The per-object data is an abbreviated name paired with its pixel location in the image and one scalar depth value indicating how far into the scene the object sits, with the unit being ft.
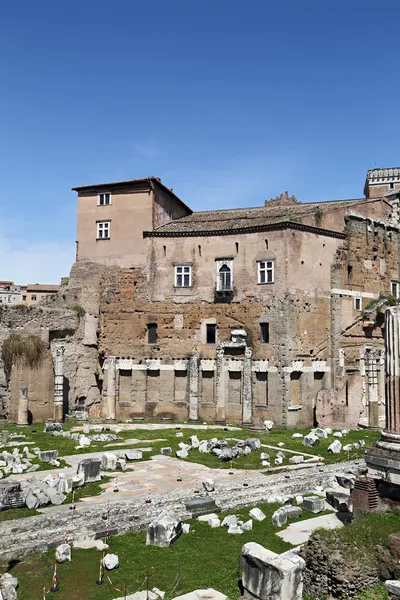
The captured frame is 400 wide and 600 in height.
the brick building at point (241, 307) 93.61
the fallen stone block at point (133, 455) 62.59
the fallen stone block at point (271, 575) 27.17
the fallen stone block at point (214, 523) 40.45
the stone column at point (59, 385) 95.45
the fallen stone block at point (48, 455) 61.11
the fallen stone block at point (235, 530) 39.04
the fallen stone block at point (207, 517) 41.85
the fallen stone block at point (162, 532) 36.52
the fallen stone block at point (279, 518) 40.63
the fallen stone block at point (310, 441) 73.46
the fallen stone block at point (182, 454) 64.13
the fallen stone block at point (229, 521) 40.09
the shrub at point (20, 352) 95.55
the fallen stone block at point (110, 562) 32.48
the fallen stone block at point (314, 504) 44.01
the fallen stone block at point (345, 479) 49.83
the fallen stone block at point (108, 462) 57.88
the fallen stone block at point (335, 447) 68.79
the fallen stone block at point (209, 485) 48.37
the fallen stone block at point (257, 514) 41.97
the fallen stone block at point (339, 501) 43.54
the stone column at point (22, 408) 91.86
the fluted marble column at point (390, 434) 39.01
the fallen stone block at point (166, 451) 66.45
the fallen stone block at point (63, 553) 33.78
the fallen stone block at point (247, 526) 39.60
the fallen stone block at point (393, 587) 26.45
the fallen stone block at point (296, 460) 61.92
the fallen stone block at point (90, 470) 52.03
